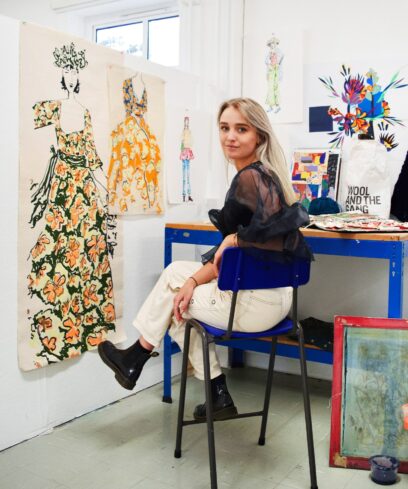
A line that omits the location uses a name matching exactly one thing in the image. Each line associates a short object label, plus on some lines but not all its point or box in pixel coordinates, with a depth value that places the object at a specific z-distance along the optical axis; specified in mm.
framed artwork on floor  2029
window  3754
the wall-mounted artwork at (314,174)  2873
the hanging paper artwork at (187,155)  2840
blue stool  1789
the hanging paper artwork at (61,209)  2139
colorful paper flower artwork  2773
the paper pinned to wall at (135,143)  2506
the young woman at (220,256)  1811
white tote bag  2662
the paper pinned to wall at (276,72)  3000
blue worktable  2074
